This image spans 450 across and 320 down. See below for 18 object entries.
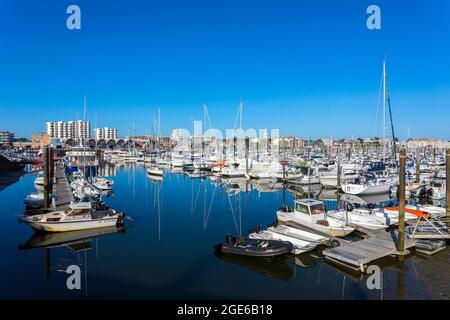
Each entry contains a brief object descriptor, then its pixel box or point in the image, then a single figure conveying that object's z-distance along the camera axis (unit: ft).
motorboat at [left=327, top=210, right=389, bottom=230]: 67.22
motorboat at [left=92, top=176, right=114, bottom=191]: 125.80
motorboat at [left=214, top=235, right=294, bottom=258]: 51.15
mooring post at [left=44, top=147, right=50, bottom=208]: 81.89
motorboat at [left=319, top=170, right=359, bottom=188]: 142.72
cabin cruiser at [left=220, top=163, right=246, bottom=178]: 180.55
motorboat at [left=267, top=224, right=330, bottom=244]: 57.26
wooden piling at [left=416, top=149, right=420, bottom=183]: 130.41
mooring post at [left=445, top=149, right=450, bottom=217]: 70.90
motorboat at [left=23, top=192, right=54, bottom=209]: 87.59
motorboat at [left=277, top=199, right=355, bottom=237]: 62.85
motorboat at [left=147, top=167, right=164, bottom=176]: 178.83
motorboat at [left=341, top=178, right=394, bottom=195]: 118.62
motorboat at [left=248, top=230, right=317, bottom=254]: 53.84
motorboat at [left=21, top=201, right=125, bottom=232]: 66.59
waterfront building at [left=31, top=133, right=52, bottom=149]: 493.15
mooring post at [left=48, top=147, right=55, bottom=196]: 98.73
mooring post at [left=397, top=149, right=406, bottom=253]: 51.12
